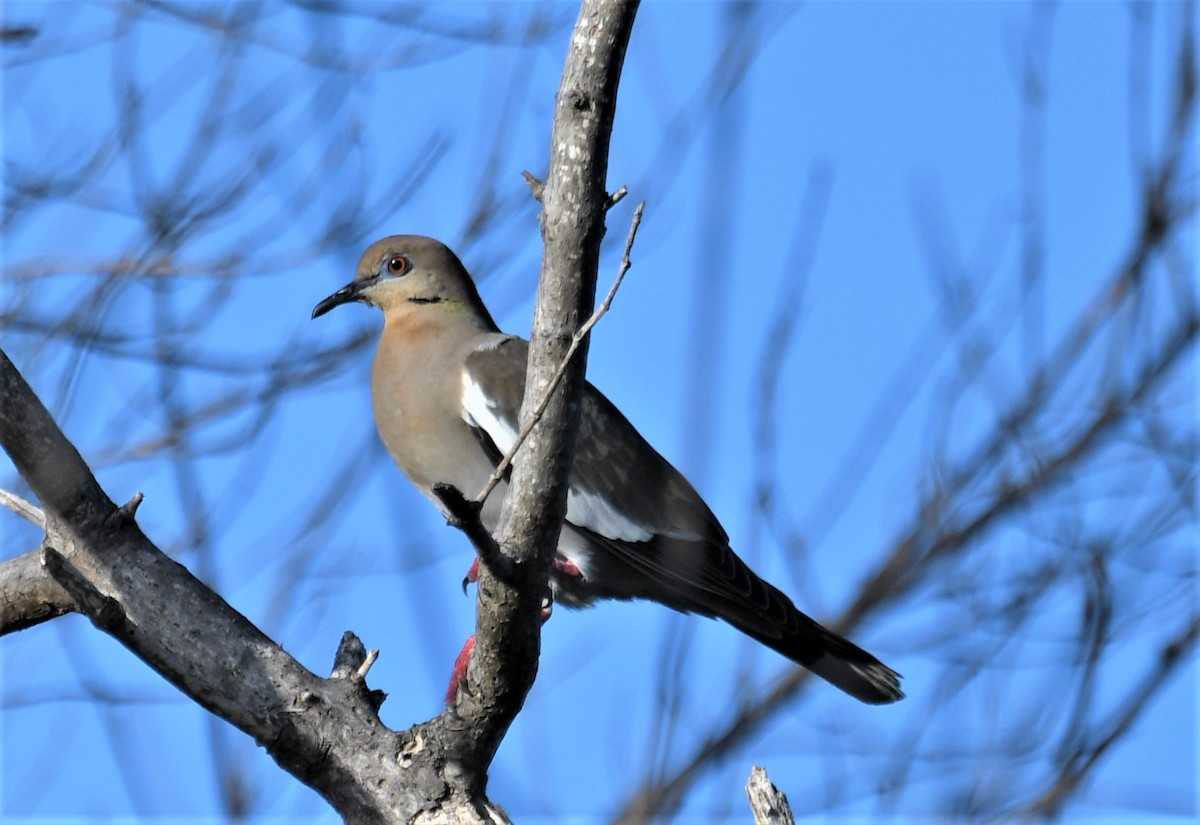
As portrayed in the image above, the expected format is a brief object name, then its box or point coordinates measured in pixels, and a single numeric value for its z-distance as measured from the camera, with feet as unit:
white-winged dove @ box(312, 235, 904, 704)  26.81
